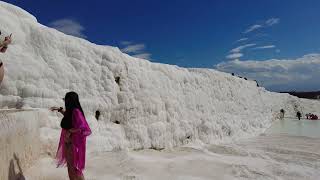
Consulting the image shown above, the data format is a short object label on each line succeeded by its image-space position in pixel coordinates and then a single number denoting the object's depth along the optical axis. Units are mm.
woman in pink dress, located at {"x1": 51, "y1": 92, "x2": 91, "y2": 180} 2724
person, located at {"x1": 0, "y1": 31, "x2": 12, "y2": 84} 2957
